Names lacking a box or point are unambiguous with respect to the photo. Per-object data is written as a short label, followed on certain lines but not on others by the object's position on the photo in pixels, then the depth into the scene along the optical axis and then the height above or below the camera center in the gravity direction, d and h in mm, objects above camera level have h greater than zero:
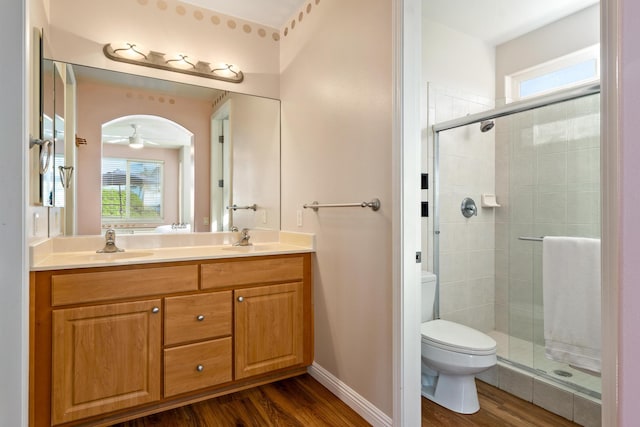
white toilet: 1833 -815
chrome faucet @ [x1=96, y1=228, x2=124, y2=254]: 2012 -173
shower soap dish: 2688 +112
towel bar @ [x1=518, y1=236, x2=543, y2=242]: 2465 -174
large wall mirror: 2053 +416
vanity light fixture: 2115 +1030
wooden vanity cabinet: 1553 -620
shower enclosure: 2318 +75
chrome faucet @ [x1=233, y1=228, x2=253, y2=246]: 2467 -174
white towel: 1809 -479
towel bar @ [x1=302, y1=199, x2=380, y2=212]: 1730 +59
